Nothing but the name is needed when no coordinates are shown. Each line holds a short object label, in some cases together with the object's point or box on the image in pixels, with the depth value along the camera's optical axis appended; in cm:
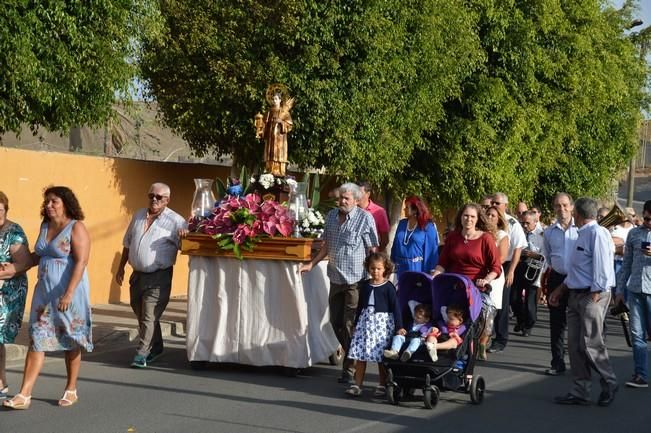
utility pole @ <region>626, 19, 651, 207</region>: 3813
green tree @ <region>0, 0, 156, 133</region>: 1322
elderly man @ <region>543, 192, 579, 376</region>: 1259
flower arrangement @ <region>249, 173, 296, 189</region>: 1273
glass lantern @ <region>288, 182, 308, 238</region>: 1196
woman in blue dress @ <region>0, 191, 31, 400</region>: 949
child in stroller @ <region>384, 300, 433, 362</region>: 1006
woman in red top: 1147
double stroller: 997
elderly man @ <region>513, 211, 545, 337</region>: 1586
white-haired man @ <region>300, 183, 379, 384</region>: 1124
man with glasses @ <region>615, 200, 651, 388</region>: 1175
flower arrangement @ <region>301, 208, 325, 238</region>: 1202
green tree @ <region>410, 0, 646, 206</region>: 2381
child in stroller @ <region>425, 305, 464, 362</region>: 1003
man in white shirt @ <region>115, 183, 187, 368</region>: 1200
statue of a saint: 1374
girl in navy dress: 1034
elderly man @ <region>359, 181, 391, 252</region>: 1234
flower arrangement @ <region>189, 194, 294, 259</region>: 1168
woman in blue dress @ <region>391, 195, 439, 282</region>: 1223
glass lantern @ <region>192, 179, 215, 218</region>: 1239
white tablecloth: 1163
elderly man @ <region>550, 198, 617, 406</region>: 1055
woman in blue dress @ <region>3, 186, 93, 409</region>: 932
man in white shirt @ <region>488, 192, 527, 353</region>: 1433
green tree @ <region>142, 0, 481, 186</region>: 1814
